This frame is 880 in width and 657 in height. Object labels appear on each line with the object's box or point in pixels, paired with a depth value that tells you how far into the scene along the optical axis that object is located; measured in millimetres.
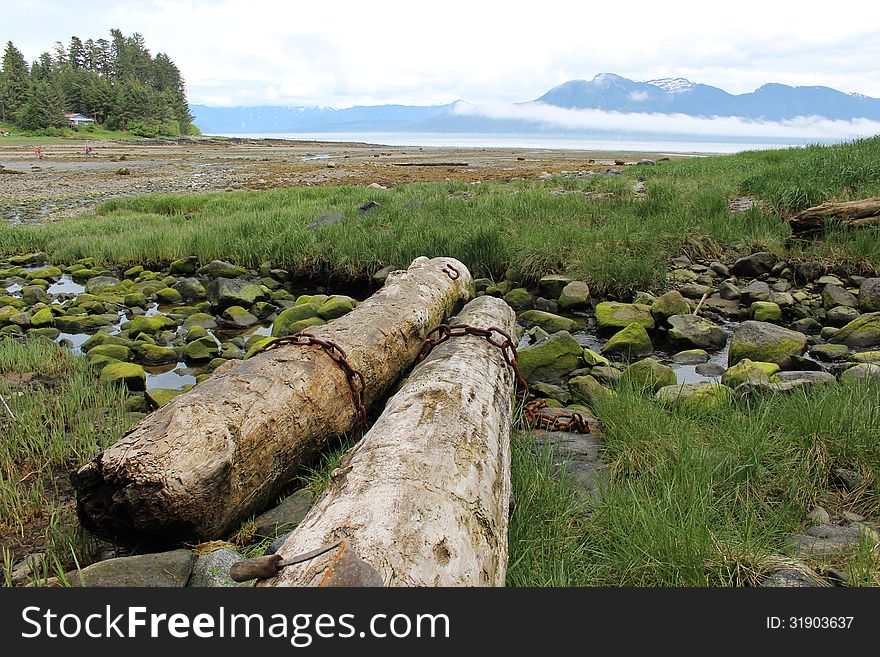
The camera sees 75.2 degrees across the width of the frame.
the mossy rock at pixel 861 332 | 5566
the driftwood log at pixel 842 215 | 7816
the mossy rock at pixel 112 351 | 5756
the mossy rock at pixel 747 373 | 4352
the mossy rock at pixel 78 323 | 7020
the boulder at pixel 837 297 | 6492
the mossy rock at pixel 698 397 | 3893
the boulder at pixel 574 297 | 7328
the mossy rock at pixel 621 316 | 6523
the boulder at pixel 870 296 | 6359
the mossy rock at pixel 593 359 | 5332
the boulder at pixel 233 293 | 7855
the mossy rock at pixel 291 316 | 6652
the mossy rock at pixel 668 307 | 6609
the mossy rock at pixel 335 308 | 6938
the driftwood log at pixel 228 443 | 2529
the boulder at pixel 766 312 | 6438
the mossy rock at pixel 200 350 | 6008
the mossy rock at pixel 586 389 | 4496
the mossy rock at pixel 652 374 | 4605
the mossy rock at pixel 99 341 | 6203
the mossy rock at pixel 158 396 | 4467
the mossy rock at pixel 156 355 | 6012
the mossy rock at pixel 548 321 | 6652
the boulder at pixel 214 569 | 2486
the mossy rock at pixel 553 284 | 7718
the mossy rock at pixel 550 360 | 5195
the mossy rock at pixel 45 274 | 9312
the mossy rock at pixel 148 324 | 6652
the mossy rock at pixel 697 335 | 6082
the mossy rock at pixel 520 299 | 7645
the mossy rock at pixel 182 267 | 9609
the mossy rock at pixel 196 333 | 6441
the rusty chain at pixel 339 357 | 3676
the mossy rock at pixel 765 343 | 5121
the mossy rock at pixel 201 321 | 7180
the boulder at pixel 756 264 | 7820
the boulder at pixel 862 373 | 3953
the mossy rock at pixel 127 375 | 4972
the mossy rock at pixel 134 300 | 7980
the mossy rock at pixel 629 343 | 5891
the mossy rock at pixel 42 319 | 6946
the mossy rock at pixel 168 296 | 8297
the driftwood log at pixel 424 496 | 1947
